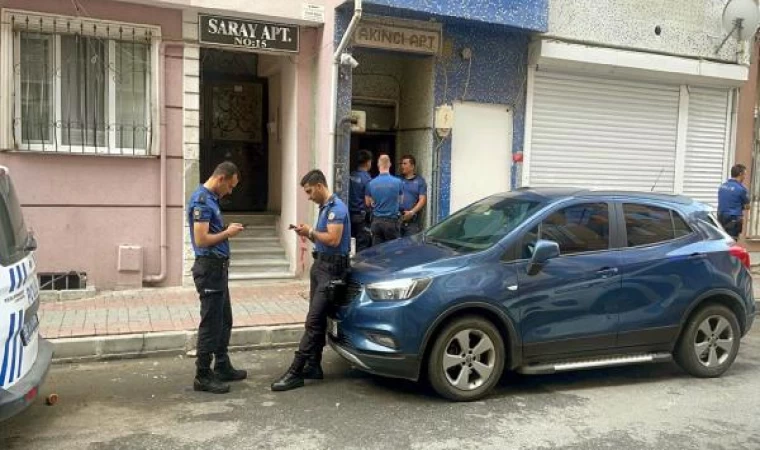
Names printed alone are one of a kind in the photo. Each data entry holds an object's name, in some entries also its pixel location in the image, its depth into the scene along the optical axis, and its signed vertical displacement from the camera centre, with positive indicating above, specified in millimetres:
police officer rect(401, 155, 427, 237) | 9758 -539
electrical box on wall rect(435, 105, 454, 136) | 10109 +606
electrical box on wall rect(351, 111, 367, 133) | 9828 +492
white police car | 3883 -1015
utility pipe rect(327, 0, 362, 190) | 8966 +739
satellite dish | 11977 +2639
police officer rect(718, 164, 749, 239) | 10477 -529
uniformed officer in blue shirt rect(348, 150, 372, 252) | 9586 -664
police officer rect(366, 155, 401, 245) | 8977 -622
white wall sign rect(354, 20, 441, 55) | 9484 +1686
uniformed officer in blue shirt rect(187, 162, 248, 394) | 5348 -878
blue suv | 5270 -1068
